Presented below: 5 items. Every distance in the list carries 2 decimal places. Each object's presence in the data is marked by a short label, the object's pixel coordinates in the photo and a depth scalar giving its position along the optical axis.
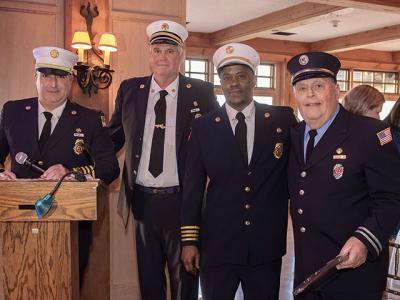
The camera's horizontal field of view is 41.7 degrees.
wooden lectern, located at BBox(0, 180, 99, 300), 1.68
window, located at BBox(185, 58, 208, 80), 8.86
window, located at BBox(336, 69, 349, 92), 10.18
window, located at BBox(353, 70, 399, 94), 10.41
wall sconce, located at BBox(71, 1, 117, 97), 3.41
